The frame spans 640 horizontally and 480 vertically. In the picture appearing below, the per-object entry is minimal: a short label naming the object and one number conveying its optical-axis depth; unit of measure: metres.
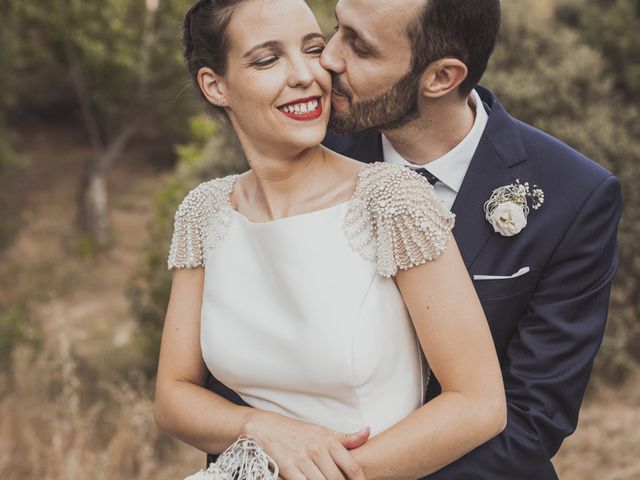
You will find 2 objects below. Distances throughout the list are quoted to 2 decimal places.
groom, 2.46
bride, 2.16
